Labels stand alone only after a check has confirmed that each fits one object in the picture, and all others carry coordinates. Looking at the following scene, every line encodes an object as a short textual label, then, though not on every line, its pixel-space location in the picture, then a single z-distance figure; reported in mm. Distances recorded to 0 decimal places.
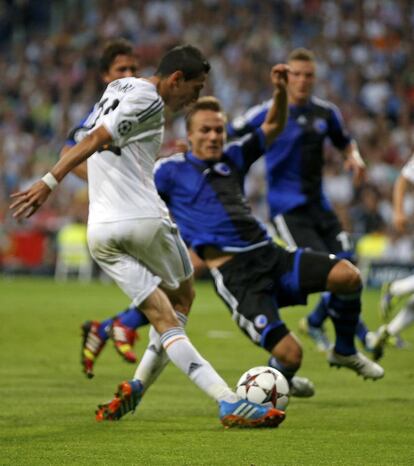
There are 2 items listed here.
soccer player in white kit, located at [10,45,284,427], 12867
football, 13406
